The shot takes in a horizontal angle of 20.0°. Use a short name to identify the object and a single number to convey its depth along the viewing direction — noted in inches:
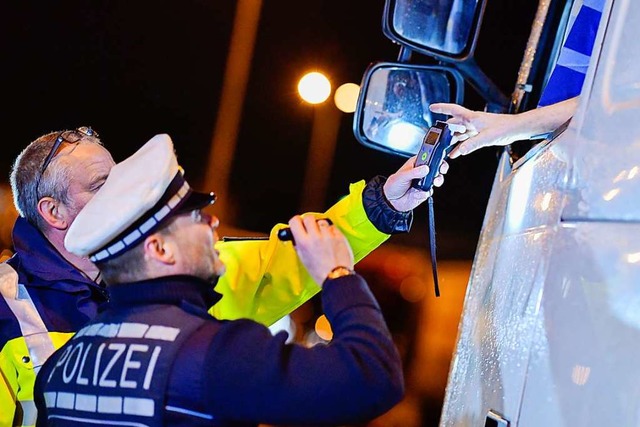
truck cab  114.3
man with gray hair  139.6
